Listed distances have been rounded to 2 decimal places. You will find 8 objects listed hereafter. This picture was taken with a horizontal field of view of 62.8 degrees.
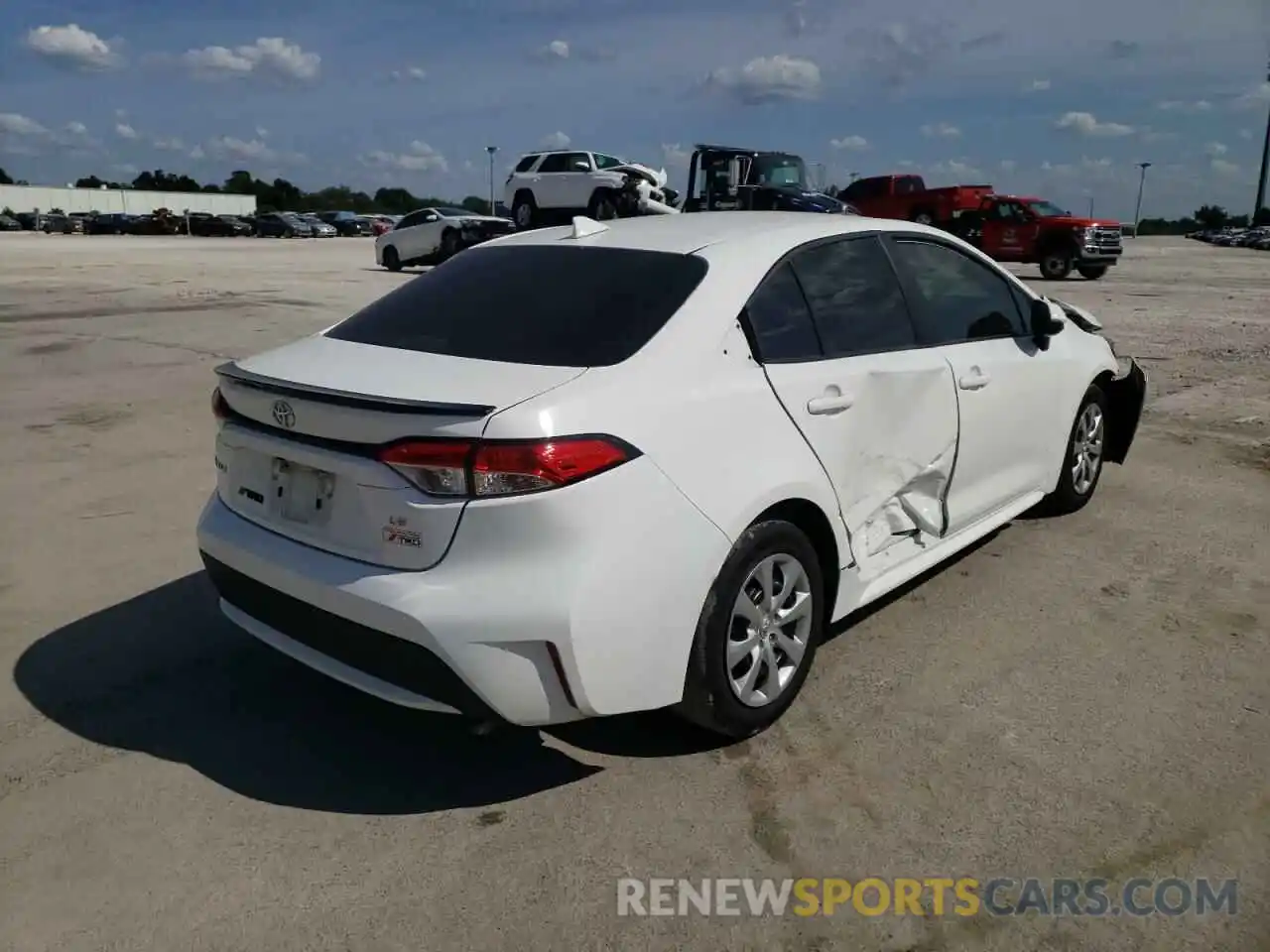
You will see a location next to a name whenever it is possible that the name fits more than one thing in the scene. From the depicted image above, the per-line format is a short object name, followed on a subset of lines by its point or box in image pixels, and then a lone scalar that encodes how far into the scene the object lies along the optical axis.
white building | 92.56
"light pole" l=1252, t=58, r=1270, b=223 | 79.44
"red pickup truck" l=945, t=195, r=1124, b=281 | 23.50
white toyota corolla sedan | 2.73
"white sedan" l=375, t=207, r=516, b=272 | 24.47
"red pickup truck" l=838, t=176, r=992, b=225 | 27.70
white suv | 24.02
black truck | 23.53
